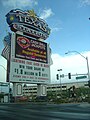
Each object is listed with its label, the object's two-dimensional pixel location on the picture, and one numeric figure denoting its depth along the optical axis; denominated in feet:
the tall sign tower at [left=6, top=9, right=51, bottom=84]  95.15
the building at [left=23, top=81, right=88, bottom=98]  342.50
